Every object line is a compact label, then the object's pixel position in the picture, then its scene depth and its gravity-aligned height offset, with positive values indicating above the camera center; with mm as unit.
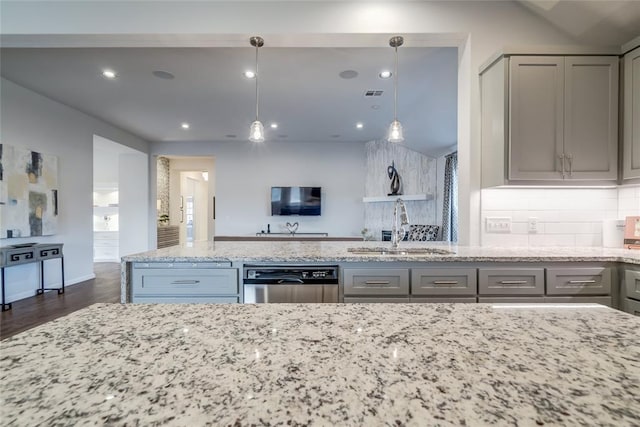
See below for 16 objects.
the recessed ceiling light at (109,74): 3450 +1650
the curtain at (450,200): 4922 +189
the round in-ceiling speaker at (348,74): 3379 +1610
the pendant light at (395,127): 2377 +684
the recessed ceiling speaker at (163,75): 3441 +1637
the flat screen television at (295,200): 6785 +270
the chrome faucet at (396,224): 2387 -104
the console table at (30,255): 3425 -542
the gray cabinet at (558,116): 2084 +672
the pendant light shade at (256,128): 2396 +709
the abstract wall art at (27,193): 3684 +268
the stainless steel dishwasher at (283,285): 1886 -469
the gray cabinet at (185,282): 1878 -447
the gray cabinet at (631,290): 1770 -484
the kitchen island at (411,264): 1872 -335
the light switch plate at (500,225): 2324 -109
